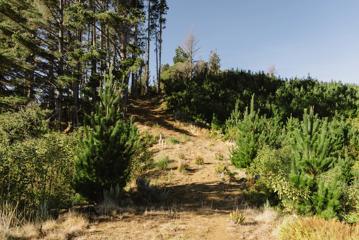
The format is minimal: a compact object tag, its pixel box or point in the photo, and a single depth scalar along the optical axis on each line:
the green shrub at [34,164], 10.02
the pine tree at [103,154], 11.79
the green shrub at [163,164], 18.58
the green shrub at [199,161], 19.30
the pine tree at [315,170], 9.89
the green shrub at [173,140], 23.08
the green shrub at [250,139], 17.12
